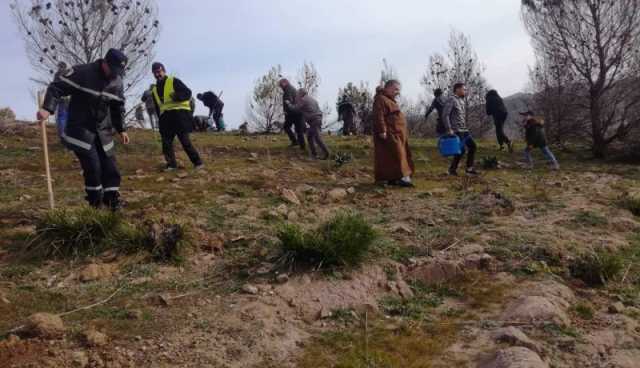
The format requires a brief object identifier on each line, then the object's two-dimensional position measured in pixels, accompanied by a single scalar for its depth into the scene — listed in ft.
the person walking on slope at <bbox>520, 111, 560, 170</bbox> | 31.89
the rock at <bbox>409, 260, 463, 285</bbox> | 13.09
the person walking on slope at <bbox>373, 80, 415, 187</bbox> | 24.54
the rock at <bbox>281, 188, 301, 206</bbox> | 19.99
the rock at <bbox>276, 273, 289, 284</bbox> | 12.18
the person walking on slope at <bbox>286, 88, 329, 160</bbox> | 32.96
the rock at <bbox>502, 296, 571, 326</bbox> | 10.61
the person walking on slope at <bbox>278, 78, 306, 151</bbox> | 35.96
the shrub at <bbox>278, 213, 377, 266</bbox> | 12.78
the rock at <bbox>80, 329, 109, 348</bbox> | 9.20
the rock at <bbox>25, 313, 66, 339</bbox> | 9.35
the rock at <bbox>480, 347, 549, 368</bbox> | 8.73
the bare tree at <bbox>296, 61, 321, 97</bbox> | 80.53
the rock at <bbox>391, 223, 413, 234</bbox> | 16.32
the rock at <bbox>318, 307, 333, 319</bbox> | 11.00
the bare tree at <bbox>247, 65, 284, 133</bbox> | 80.53
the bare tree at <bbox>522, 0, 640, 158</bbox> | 36.19
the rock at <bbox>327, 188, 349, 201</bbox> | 21.44
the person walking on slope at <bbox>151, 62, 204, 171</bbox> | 24.86
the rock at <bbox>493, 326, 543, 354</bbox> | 9.51
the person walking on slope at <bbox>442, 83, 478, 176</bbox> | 26.35
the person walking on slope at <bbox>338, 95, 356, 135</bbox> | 55.42
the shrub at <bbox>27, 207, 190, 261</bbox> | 13.97
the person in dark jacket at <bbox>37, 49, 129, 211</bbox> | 16.16
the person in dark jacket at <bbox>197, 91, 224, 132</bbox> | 53.42
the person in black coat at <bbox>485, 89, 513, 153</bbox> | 40.52
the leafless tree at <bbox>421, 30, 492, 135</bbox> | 75.51
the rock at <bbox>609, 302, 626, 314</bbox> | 11.10
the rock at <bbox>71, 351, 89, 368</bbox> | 8.61
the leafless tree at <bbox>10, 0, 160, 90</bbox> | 43.78
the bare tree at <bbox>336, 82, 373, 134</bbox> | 65.75
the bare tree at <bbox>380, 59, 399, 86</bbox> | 80.40
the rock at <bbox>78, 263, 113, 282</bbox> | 12.71
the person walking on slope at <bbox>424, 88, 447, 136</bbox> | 35.77
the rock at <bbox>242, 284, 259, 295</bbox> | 11.77
